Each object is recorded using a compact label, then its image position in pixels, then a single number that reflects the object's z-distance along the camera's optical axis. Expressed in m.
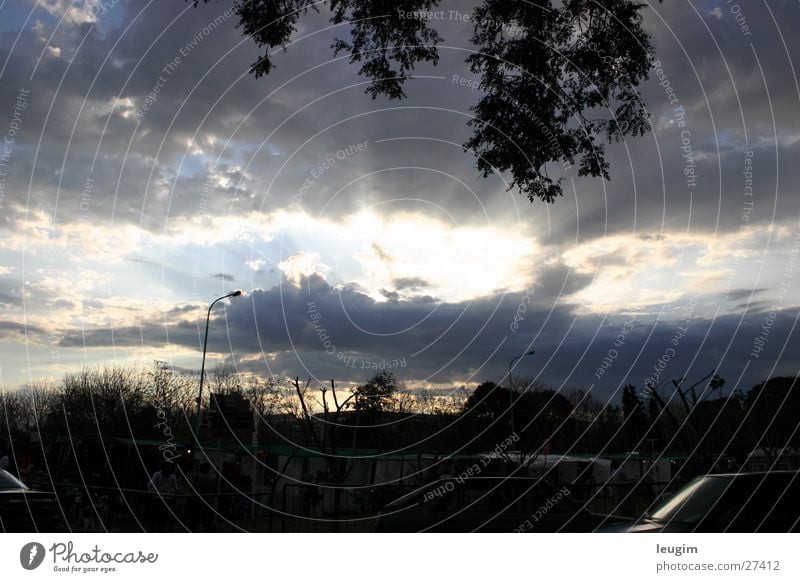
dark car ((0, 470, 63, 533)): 11.21
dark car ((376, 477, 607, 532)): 12.44
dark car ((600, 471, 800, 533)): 8.41
